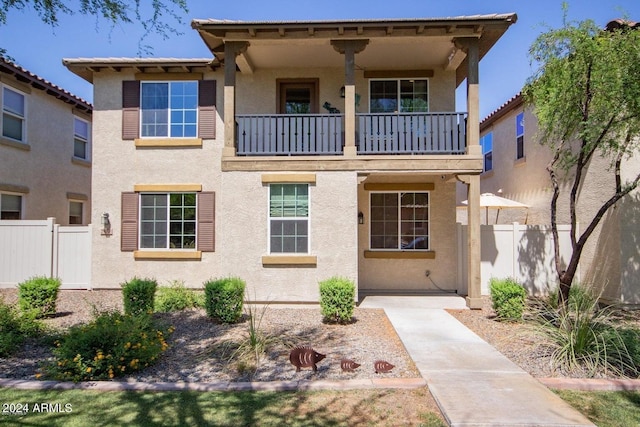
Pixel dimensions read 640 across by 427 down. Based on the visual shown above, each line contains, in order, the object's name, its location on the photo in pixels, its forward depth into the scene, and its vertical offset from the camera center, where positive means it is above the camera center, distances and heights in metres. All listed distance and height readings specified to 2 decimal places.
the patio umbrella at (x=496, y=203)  12.74 +0.73
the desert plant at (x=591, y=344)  5.96 -1.79
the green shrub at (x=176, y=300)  9.90 -1.83
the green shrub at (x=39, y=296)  8.92 -1.55
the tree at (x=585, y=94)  7.66 +2.56
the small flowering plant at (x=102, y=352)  5.61 -1.80
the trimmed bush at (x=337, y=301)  8.65 -1.59
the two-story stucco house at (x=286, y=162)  10.35 +1.66
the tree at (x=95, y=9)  7.13 +3.97
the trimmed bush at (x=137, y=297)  8.69 -1.53
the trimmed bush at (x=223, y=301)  8.55 -1.59
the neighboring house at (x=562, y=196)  10.17 +0.88
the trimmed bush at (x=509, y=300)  8.67 -1.58
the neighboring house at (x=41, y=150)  13.23 +2.65
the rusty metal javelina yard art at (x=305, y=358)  5.87 -1.90
